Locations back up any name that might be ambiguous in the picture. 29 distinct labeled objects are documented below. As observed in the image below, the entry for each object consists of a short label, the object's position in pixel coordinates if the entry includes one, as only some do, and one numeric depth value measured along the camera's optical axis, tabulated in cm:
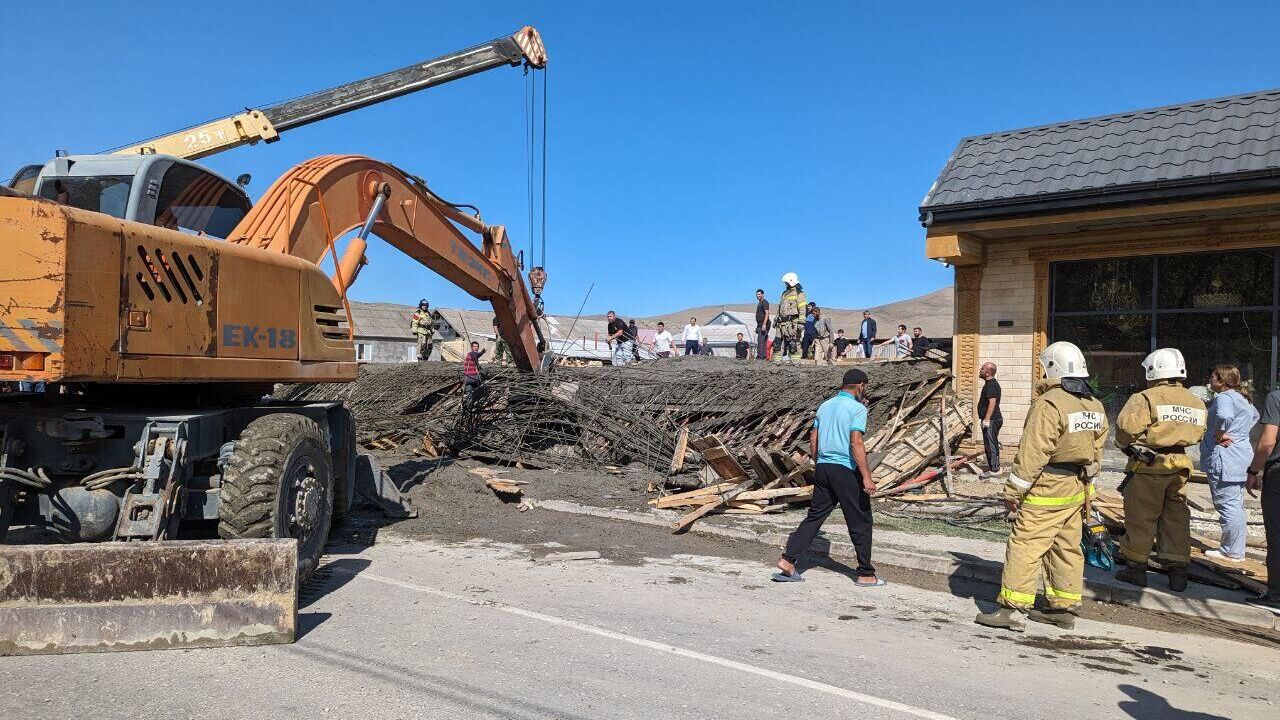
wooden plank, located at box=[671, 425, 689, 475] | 1146
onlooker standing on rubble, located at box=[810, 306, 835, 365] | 1940
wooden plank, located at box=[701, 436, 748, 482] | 1045
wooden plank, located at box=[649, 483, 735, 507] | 1008
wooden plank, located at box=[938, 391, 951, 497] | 1103
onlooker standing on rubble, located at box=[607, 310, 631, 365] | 2072
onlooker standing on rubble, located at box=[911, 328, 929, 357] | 1450
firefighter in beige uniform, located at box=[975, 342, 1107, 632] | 588
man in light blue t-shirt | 696
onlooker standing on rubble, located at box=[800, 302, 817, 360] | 1894
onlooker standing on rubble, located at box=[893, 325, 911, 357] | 1918
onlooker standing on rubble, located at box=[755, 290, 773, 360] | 2002
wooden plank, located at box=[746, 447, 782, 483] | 1021
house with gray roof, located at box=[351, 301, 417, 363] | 3662
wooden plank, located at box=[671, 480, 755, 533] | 920
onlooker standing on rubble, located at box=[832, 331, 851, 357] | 2224
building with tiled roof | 1041
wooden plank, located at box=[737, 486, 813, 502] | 980
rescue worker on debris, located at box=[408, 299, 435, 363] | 2325
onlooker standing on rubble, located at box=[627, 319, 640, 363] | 2072
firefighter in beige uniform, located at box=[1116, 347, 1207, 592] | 657
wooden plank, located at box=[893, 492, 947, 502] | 1065
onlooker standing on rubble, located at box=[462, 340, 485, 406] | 1488
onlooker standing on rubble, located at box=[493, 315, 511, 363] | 1888
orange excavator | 491
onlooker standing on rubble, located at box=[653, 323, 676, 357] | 2239
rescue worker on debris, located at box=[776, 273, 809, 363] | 1831
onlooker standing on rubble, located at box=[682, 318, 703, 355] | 2266
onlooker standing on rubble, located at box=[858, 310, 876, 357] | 2059
